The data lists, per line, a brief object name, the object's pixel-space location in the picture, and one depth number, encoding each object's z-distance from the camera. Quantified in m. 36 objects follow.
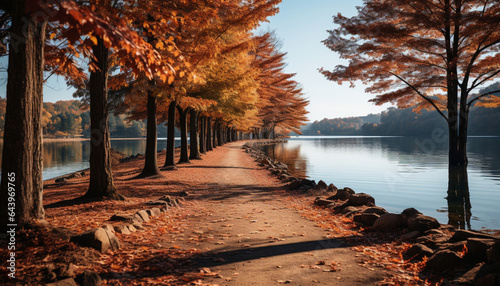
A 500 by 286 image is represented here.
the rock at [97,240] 4.46
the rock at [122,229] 5.56
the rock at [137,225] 6.04
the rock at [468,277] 3.59
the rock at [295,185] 11.71
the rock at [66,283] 3.25
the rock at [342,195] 9.46
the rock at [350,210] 7.62
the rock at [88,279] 3.48
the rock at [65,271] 3.55
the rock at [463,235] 4.73
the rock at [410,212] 6.69
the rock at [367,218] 6.62
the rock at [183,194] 9.99
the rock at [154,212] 7.06
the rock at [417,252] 4.67
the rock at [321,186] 11.37
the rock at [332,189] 11.11
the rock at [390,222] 6.18
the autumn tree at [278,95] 30.58
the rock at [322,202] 8.91
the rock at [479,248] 4.05
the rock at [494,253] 3.68
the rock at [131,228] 5.83
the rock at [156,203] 8.20
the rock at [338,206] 8.20
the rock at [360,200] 8.31
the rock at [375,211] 7.14
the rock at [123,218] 6.21
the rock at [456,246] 4.45
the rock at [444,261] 4.13
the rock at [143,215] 6.63
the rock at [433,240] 5.02
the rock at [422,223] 5.82
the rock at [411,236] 5.59
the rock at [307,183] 11.84
